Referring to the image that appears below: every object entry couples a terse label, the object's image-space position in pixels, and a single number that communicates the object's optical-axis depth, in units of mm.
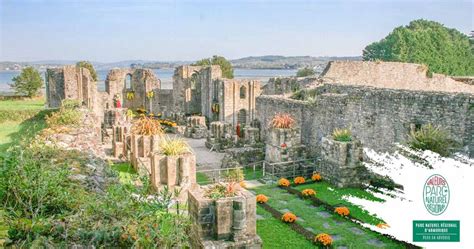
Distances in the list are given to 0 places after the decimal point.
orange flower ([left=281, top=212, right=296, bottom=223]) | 12773
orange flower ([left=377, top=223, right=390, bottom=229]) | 12059
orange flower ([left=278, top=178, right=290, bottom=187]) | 16812
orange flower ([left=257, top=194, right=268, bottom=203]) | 14656
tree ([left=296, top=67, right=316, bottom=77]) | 66888
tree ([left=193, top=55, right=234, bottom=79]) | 73281
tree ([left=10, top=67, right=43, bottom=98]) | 49781
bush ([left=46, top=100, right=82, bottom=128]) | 13812
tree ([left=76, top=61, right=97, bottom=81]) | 63825
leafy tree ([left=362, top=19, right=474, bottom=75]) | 57938
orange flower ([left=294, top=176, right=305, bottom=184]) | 16886
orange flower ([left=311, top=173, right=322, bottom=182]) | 17047
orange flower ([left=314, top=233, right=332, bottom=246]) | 11039
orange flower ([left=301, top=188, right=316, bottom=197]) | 15212
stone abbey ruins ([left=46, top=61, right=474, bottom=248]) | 8320
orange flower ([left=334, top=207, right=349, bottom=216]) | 13225
